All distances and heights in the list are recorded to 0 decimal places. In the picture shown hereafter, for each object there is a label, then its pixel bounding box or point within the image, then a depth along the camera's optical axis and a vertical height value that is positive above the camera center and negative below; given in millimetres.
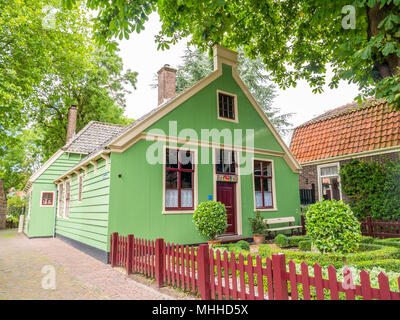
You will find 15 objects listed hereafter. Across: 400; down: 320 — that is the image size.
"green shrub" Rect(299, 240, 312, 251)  9281 -1559
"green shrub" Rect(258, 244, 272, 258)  7373 -1412
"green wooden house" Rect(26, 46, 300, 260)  9086 +1219
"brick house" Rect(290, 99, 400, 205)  13766 +3344
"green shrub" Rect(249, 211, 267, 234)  11613 -1117
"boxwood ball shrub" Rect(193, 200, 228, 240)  9242 -634
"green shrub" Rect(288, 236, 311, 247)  10250 -1529
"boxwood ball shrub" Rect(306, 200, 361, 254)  6656 -726
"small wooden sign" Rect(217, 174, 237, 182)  11391 +981
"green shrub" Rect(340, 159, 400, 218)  12047 +614
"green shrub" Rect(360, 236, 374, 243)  9275 -1393
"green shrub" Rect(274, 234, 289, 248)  10086 -1534
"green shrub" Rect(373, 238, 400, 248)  8632 -1418
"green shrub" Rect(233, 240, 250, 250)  8981 -1497
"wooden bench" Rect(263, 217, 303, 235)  12227 -1047
